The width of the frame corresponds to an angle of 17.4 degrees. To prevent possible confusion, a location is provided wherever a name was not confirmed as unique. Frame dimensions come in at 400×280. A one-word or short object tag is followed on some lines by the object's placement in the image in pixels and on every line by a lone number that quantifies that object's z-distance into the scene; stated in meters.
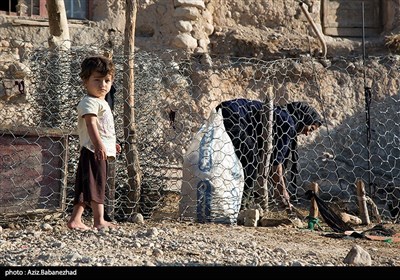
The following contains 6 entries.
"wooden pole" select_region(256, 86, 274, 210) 9.61
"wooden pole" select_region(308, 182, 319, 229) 9.04
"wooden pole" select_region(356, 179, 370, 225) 9.69
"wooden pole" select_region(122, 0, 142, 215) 9.19
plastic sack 9.00
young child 7.51
